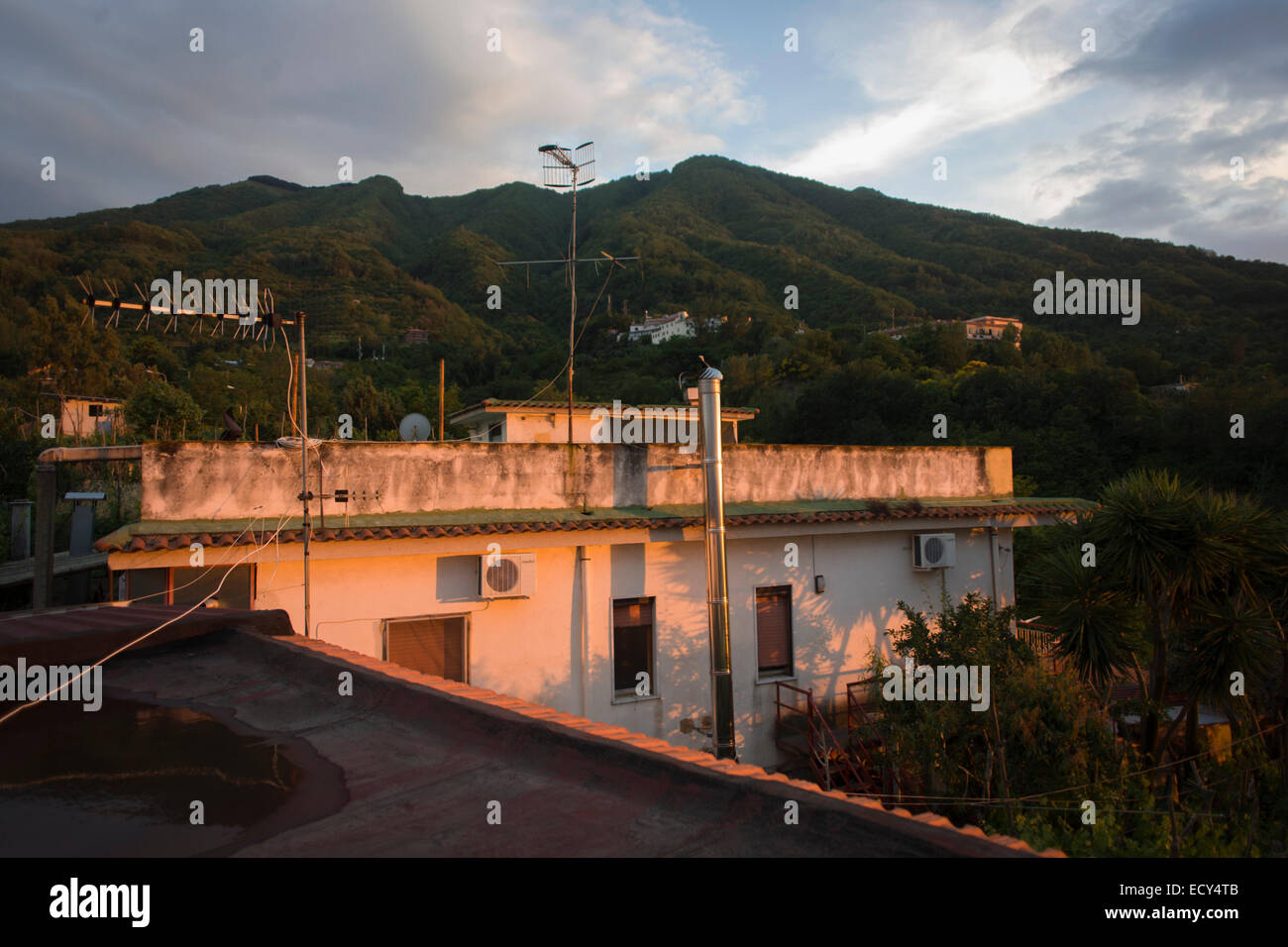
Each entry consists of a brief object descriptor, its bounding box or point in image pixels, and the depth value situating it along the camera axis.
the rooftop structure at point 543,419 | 15.20
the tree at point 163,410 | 23.02
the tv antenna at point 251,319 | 6.34
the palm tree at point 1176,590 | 8.77
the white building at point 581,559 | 7.95
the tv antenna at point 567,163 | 11.02
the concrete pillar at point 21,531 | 15.04
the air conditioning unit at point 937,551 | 11.27
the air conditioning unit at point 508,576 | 8.66
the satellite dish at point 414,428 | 12.43
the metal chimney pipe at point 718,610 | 9.27
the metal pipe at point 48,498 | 8.10
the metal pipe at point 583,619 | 9.33
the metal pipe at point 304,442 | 7.46
